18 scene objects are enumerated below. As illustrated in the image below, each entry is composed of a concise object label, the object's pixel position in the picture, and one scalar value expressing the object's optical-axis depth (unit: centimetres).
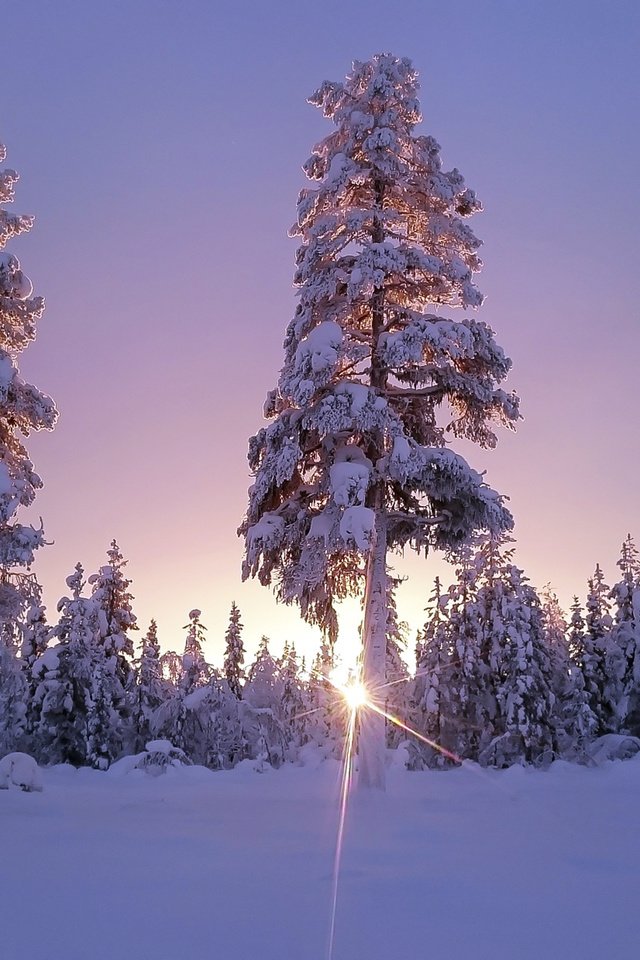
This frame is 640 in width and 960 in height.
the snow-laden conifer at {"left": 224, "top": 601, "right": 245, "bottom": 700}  4509
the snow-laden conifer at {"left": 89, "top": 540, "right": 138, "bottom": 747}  3328
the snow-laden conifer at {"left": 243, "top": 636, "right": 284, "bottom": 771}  2687
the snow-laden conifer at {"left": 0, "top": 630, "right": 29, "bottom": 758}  3021
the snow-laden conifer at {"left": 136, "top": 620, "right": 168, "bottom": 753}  3397
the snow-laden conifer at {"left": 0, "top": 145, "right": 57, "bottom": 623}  1442
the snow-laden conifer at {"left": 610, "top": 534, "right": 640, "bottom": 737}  3466
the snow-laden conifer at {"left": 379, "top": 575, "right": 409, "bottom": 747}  3591
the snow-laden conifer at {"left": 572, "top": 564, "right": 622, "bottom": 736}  3531
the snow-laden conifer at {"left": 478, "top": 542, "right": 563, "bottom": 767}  3150
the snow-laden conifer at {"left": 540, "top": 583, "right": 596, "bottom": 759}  3350
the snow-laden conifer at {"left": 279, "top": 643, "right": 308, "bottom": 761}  6812
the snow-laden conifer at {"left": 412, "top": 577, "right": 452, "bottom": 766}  3388
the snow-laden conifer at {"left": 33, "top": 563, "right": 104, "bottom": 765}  3047
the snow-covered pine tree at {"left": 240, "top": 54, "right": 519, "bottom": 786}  1377
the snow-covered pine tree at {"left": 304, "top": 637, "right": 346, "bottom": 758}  4822
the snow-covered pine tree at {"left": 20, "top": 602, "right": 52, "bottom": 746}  3328
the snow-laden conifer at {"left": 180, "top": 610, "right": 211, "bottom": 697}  3856
